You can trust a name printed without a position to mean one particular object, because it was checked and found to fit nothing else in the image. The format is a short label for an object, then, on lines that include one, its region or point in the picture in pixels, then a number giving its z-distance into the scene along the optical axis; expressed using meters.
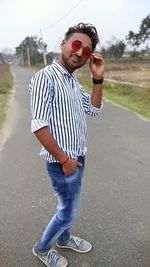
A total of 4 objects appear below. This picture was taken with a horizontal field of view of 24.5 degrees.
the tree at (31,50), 79.06
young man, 2.12
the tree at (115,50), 65.12
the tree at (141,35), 61.52
